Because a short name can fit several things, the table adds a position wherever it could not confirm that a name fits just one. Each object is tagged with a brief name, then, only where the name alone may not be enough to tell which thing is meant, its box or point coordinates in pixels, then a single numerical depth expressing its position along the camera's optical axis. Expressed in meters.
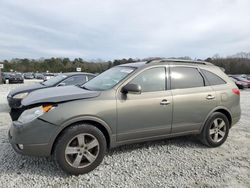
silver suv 2.85
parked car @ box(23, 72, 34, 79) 47.41
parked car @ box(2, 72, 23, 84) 25.97
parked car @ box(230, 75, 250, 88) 22.09
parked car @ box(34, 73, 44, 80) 46.32
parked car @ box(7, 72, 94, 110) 5.98
